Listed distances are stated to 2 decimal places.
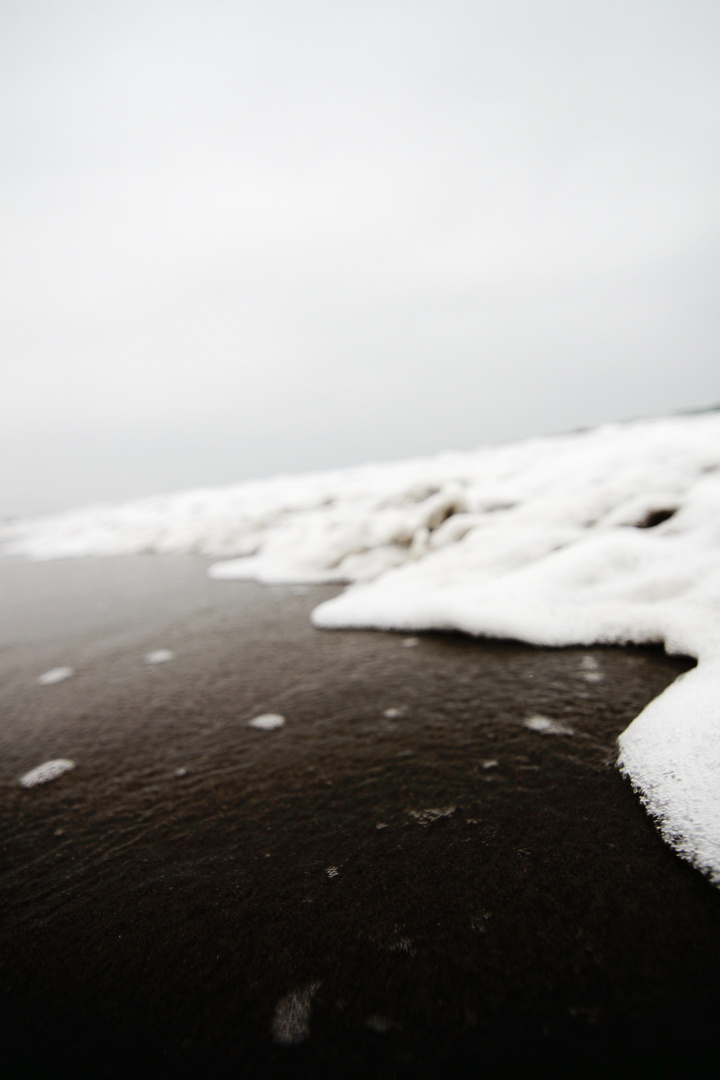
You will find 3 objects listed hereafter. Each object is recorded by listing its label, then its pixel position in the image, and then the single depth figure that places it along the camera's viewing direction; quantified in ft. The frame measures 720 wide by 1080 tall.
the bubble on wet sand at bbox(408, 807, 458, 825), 1.17
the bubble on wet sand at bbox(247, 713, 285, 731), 1.50
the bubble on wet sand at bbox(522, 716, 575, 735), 1.36
